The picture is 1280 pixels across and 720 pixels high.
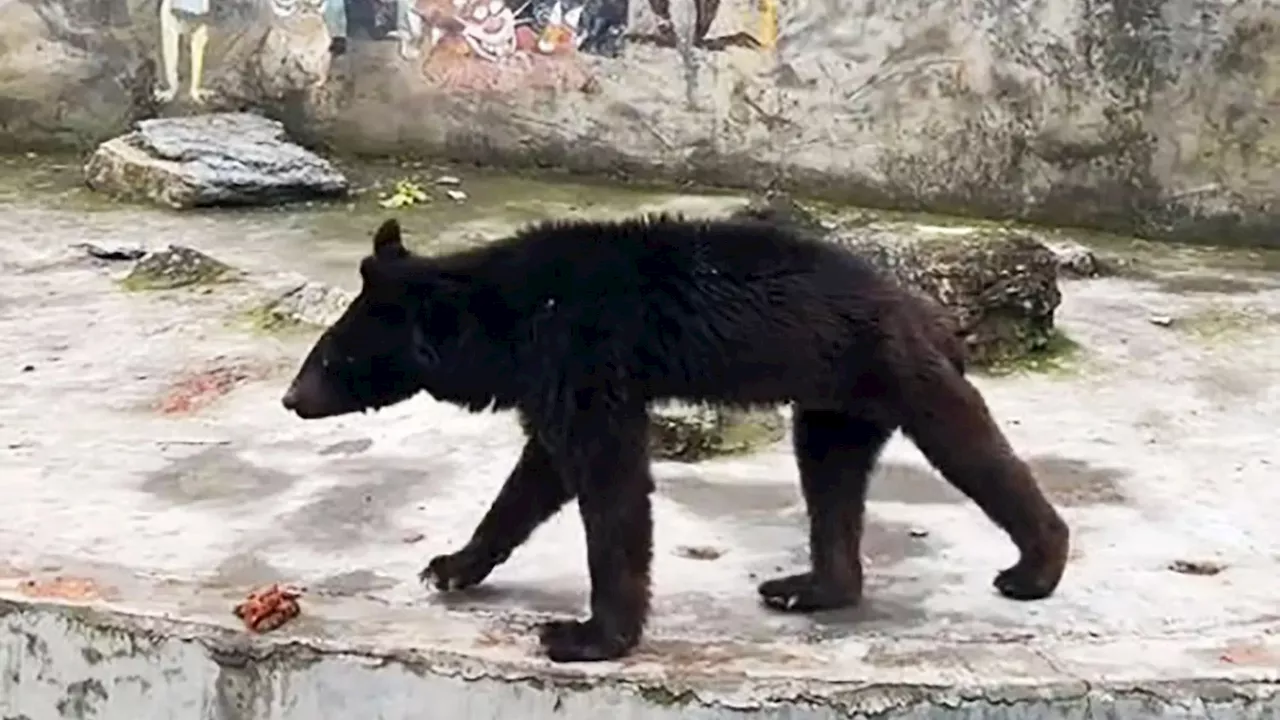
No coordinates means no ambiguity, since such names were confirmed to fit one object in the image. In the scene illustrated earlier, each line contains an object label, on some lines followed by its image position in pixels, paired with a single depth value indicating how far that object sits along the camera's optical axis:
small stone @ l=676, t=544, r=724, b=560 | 4.48
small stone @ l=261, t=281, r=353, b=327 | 6.39
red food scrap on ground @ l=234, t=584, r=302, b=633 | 3.98
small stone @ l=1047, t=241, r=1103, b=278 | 7.43
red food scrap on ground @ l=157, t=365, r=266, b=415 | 5.65
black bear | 3.82
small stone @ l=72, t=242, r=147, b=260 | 7.52
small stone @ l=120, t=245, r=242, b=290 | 7.04
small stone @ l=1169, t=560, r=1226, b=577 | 4.40
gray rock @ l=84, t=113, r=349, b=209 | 8.57
